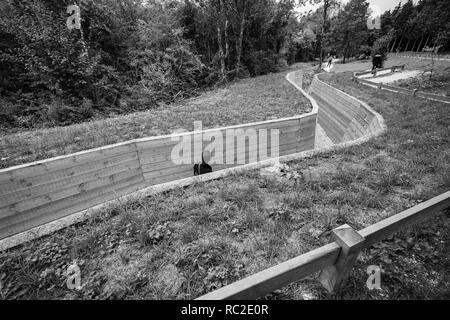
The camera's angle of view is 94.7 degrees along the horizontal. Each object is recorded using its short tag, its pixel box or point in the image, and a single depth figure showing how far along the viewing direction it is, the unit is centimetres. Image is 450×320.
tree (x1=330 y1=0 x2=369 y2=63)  3304
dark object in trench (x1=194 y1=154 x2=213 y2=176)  512
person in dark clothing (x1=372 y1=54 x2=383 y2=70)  1830
